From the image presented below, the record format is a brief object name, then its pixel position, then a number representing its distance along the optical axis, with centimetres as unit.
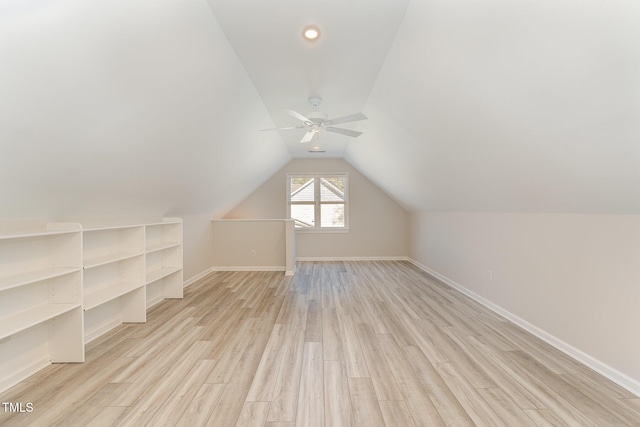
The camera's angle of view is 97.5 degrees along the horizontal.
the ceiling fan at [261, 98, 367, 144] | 311
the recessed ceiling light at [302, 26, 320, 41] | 221
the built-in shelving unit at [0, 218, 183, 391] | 208
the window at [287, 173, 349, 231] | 727
